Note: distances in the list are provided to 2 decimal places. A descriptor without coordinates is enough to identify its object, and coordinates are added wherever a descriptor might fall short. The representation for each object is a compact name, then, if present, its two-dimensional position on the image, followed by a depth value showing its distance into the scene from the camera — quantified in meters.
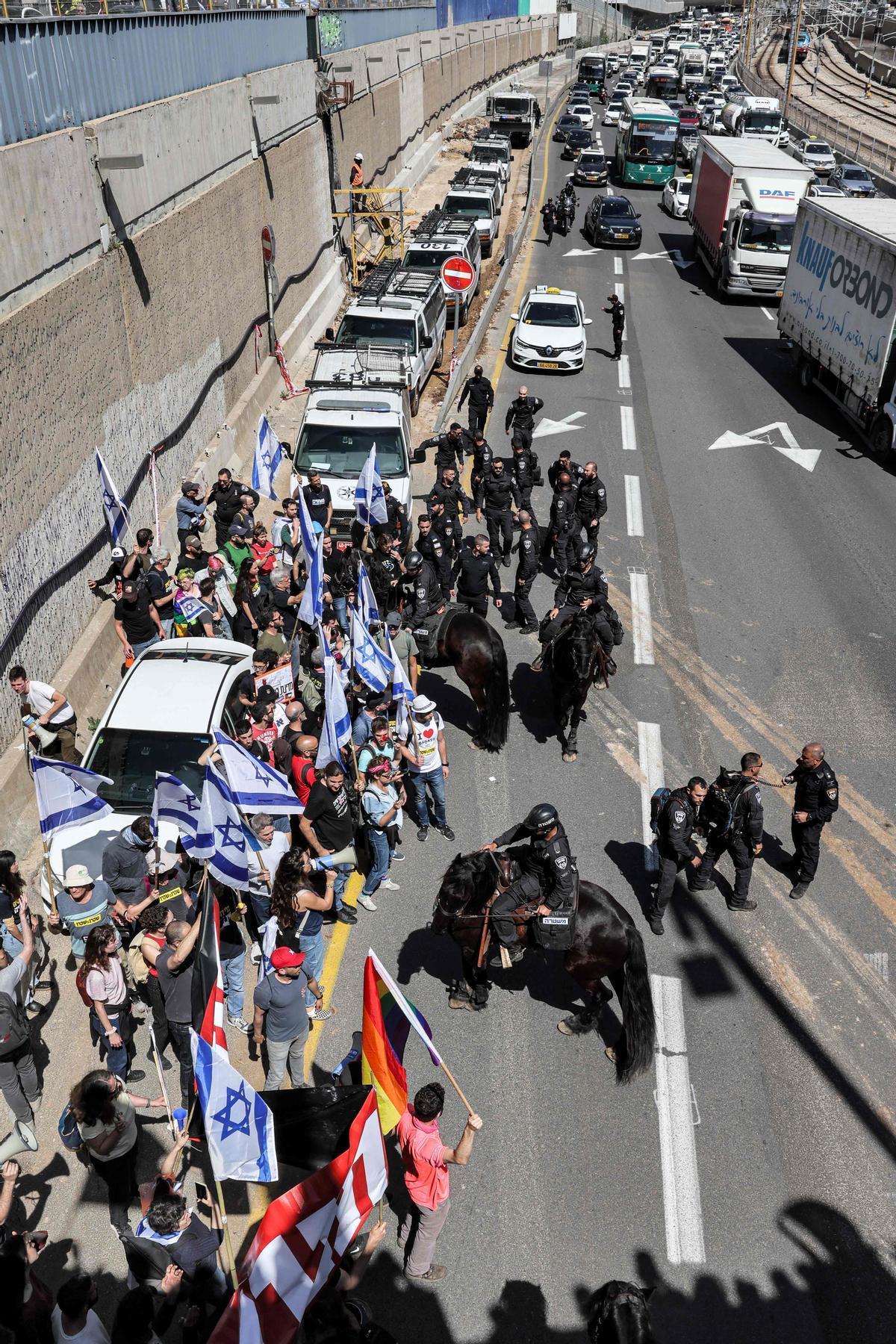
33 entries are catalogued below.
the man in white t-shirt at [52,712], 9.50
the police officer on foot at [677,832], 8.43
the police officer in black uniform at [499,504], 14.49
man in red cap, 6.64
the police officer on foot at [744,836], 8.52
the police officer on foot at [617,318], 23.31
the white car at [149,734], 8.52
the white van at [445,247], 25.83
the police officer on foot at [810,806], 8.77
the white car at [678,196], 40.50
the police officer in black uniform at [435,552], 12.19
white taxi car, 23.08
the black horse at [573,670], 10.38
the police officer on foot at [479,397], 18.36
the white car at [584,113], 57.23
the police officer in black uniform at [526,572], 12.80
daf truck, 27.89
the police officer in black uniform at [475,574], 12.05
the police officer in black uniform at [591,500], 14.35
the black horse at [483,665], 10.65
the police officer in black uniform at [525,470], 15.43
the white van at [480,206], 32.88
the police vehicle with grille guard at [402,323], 20.12
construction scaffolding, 29.83
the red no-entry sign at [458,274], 19.70
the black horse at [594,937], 7.28
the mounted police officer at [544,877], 7.25
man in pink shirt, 5.65
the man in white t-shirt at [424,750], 9.30
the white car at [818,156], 45.74
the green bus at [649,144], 44.59
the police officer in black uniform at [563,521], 14.20
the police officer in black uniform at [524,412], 16.48
